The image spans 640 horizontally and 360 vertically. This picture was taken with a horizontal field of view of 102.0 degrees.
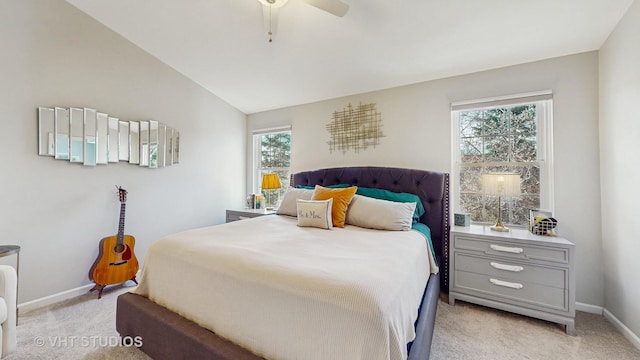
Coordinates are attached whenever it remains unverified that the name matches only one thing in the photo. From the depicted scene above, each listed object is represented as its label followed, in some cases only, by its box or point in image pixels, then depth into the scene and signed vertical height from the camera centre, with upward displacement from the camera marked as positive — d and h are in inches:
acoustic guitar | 96.3 -30.7
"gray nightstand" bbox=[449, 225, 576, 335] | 75.5 -29.1
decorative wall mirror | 89.9 +17.1
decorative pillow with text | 89.6 -11.6
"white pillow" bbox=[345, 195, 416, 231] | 87.7 -11.6
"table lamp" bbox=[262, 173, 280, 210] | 142.5 -0.6
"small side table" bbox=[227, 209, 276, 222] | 138.9 -17.6
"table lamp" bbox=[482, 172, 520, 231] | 87.6 -1.5
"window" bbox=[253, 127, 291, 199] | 158.4 +17.0
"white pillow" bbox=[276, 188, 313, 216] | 109.0 -8.2
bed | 39.8 -27.7
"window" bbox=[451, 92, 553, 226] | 94.7 +11.6
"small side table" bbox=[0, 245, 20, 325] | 68.3 -18.7
